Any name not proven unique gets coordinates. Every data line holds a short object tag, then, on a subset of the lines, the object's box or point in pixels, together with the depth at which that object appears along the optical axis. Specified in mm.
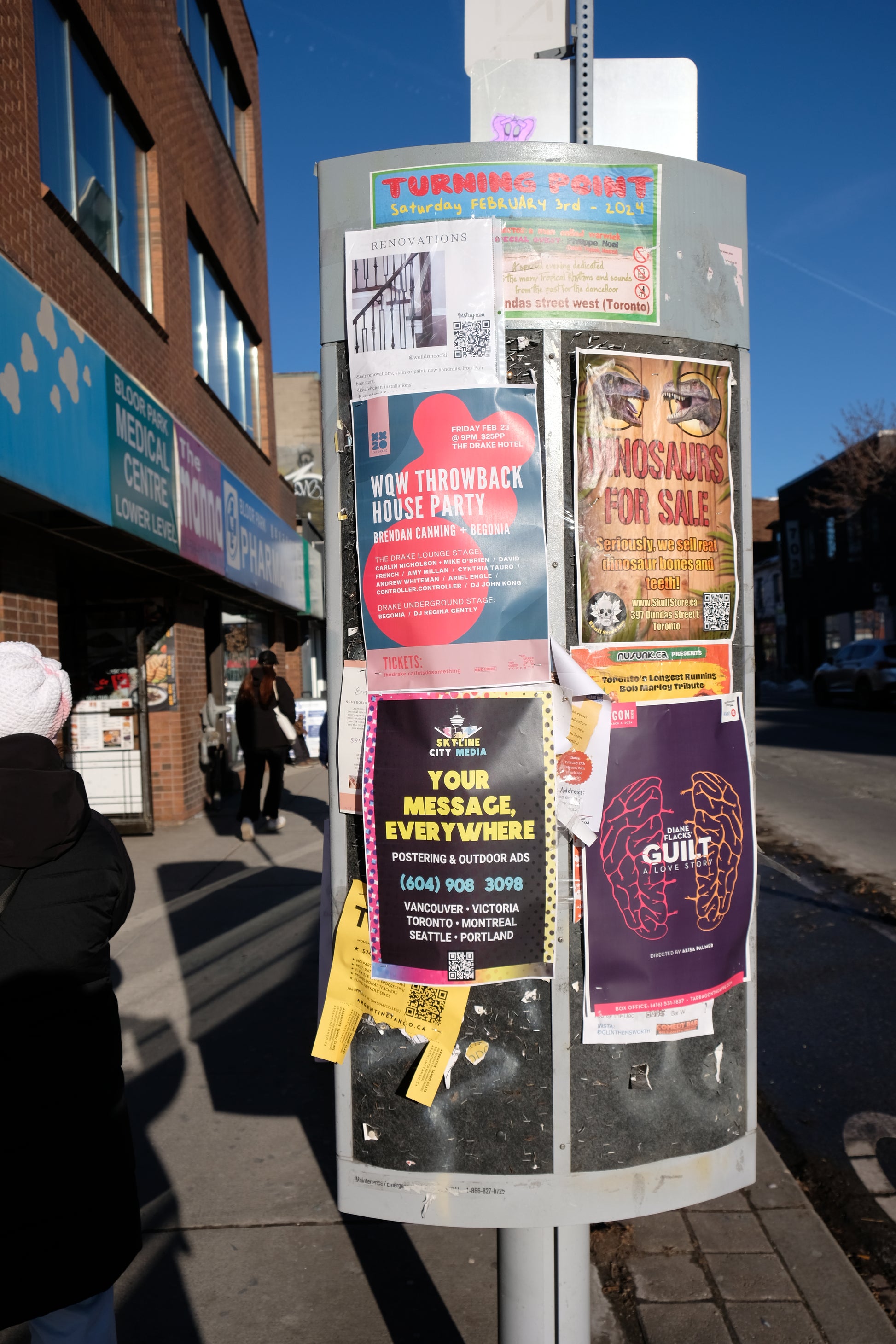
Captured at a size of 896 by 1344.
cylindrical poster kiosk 2104
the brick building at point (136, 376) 6863
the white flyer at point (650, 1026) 2146
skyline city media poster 2064
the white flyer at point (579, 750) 2076
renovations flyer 2080
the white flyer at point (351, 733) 2176
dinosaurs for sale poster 2119
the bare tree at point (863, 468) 35438
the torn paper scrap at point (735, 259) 2262
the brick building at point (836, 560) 39062
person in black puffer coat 2014
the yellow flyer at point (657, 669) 2109
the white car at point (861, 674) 27375
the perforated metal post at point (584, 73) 2408
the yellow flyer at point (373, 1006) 2129
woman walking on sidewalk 10023
